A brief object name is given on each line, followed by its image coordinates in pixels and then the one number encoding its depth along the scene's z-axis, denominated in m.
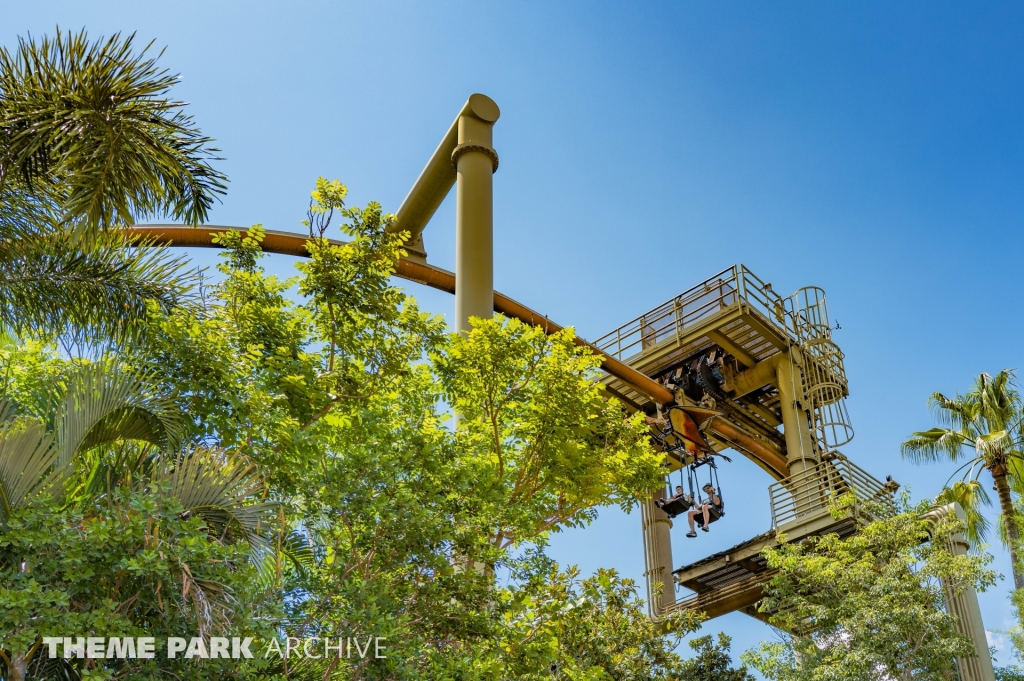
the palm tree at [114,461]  7.74
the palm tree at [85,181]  8.74
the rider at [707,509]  20.91
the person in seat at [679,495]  20.75
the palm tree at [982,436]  28.92
